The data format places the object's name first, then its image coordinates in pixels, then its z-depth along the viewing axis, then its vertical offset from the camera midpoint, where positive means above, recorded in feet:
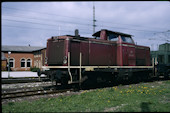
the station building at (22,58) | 110.63 +2.05
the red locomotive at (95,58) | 29.19 +0.55
